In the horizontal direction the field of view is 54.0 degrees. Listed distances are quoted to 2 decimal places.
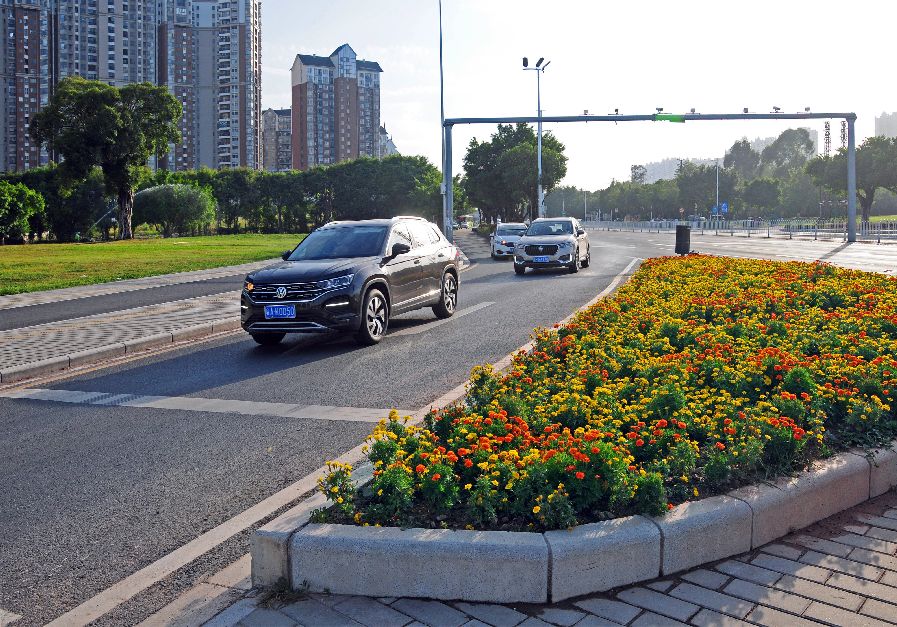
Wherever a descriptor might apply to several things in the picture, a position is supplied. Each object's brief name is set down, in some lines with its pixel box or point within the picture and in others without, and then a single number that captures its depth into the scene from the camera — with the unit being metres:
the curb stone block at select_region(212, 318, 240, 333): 12.89
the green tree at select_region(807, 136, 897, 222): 71.88
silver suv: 24.62
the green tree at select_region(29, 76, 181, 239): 51.44
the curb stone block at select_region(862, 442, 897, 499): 4.82
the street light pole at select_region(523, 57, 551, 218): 60.44
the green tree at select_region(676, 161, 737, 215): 111.44
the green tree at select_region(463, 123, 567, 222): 68.81
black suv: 10.84
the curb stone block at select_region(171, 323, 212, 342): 11.83
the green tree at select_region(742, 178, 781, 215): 110.56
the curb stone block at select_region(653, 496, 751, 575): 3.78
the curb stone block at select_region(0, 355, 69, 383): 9.07
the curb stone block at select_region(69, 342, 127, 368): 9.96
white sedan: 34.47
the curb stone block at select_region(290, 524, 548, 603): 3.51
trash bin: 28.47
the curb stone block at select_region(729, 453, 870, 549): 4.12
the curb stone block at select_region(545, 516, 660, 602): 3.55
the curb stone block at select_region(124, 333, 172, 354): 10.88
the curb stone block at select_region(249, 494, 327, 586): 3.64
